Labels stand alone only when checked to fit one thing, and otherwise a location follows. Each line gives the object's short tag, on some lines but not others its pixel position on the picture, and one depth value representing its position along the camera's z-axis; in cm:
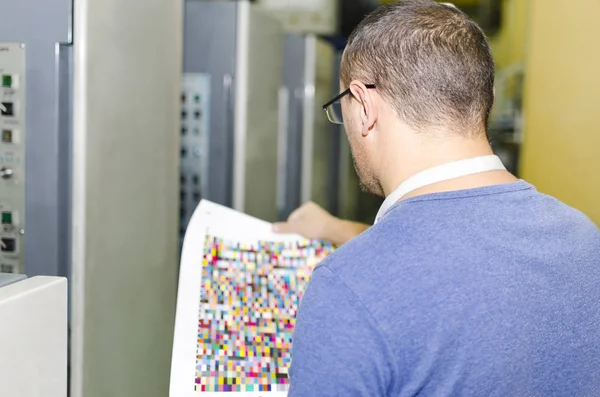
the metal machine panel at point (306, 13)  423
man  75
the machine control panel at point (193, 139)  174
